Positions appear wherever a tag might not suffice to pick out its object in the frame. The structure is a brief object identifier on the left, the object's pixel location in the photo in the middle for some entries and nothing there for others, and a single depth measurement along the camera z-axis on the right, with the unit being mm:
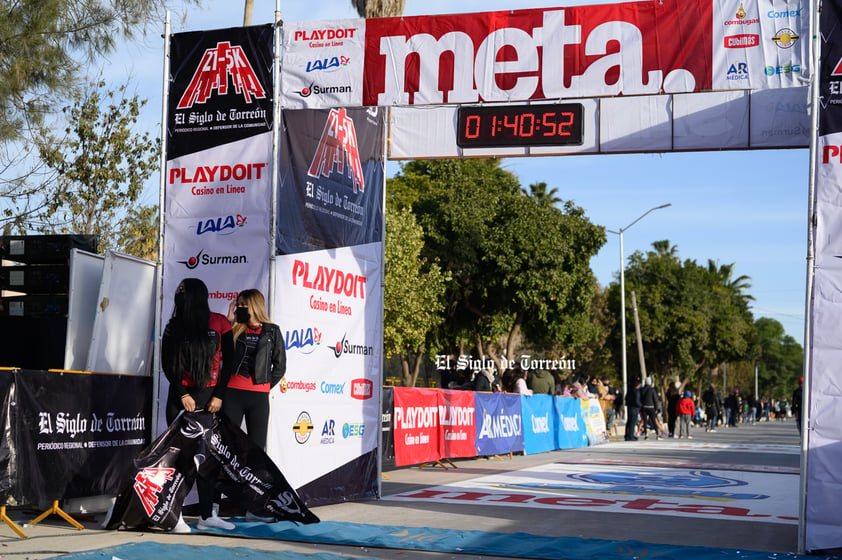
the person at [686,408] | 31312
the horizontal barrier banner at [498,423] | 18812
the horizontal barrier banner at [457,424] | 17062
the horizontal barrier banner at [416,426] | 15148
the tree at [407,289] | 37156
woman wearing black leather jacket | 8984
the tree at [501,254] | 42062
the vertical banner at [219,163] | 9734
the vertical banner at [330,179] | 10031
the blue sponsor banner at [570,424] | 24500
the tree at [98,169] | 17906
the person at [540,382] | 24203
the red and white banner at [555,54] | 9148
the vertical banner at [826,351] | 7809
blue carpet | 7156
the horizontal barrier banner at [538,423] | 21641
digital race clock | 9875
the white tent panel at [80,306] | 9875
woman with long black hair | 8617
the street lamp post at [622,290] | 44594
